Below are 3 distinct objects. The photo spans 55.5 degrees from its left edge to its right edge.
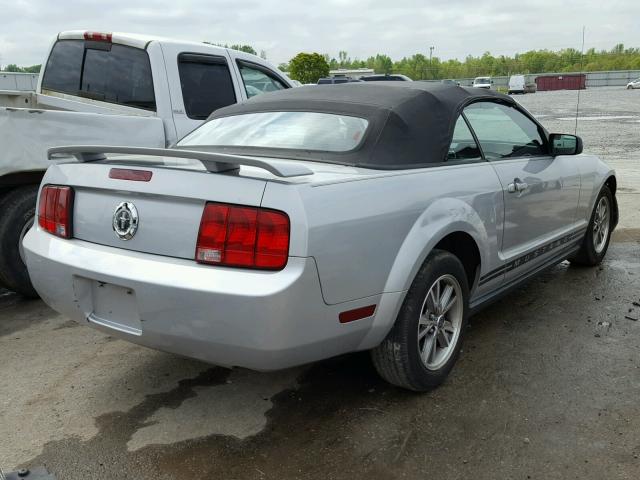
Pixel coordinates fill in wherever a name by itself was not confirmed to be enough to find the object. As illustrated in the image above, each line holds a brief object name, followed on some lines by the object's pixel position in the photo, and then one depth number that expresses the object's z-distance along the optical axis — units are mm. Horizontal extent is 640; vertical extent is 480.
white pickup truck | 4367
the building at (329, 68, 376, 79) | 30891
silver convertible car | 2328
